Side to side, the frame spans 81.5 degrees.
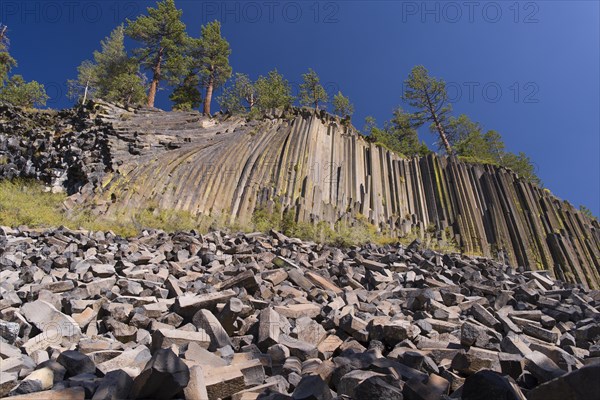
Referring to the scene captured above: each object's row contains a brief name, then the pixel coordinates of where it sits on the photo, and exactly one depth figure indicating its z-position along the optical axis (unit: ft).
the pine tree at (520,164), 91.86
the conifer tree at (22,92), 96.02
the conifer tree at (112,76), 85.81
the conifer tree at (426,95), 96.37
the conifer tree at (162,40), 86.12
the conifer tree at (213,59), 89.86
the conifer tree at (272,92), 96.22
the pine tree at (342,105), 108.06
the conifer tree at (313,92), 106.32
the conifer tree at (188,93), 88.89
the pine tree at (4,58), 90.82
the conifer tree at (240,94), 101.13
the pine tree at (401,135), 95.09
